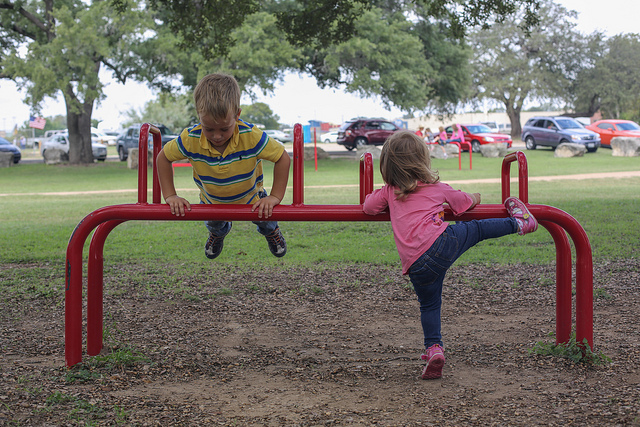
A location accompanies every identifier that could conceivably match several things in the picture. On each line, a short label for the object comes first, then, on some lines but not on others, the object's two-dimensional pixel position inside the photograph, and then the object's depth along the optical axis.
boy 3.10
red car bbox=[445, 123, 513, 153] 28.28
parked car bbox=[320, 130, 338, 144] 59.88
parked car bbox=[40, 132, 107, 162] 28.78
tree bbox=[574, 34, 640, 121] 43.34
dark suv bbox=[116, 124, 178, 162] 27.39
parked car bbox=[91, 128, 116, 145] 49.30
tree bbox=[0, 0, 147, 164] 19.22
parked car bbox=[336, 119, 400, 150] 27.64
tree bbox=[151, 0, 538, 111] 24.15
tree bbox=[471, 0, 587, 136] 43.66
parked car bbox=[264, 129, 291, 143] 50.71
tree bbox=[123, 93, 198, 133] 59.09
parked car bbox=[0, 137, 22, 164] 26.81
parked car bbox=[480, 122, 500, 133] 51.39
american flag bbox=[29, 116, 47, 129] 35.75
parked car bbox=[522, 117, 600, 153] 26.22
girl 3.04
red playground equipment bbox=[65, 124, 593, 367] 3.21
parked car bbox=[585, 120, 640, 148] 27.59
